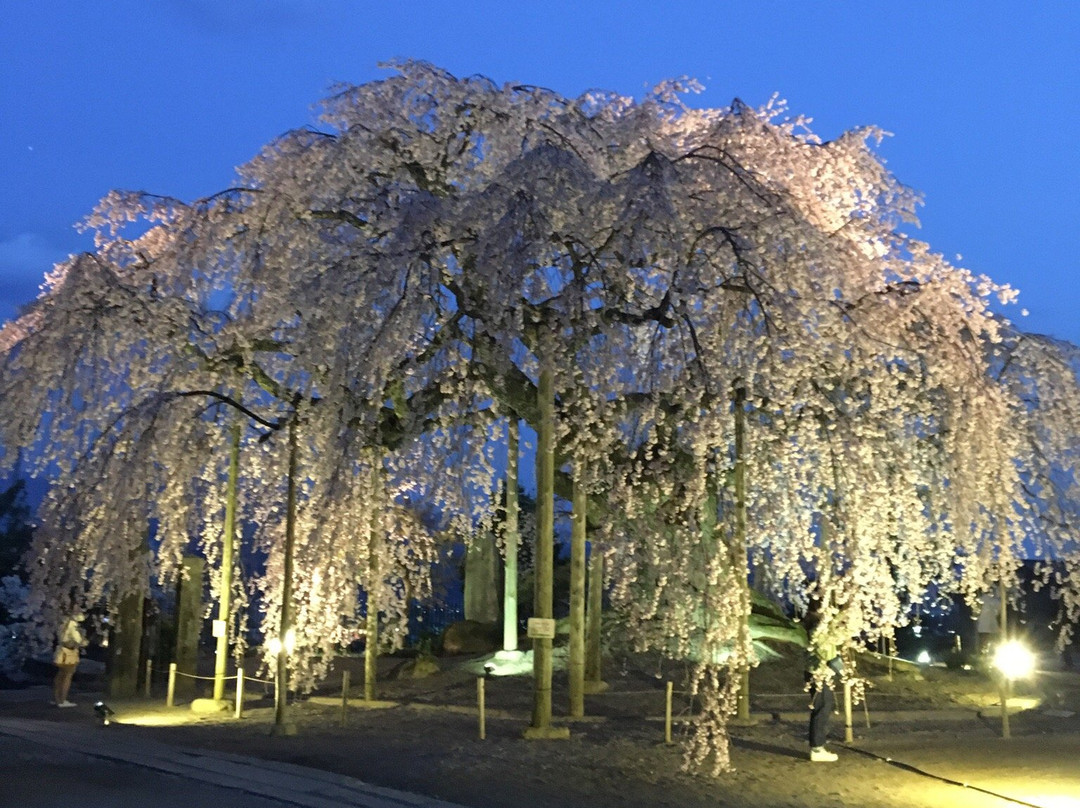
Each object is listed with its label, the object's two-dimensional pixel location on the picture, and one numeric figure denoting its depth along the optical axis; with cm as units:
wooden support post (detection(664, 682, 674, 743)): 1480
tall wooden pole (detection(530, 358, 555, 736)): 1462
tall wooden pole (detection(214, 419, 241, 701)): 1941
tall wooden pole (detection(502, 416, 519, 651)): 2477
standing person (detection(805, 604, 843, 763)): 1353
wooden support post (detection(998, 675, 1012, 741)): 1670
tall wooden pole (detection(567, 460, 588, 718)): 1748
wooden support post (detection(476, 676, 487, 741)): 1516
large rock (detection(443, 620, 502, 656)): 3038
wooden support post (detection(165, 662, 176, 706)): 2131
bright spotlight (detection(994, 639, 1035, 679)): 1722
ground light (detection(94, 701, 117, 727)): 1753
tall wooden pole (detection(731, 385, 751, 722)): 1229
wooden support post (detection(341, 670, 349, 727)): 1698
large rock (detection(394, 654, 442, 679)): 2505
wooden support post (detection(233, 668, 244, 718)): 1869
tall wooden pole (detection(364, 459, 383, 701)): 1584
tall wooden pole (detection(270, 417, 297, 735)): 1593
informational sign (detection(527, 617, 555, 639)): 1431
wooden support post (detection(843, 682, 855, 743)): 1552
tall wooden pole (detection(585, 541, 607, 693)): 2189
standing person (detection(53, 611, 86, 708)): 2005
